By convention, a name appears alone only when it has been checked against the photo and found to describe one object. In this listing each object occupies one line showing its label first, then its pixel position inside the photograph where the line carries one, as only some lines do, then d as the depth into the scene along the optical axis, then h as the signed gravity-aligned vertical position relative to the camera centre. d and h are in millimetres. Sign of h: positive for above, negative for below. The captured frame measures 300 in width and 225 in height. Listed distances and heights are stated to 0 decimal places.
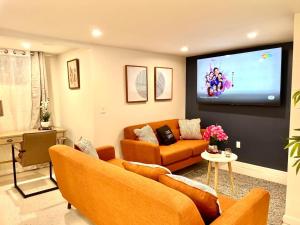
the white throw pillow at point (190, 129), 4414 -648
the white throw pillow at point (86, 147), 2609 -573
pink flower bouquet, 3147 -549
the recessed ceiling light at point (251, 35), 3028 +861
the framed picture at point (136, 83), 4047 +273
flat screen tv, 3662 +329
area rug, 2689 -1398
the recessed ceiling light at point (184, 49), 3977 +902
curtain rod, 3819 +868
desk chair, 3146 -725
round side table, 2939 -838
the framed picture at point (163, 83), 4540 +300
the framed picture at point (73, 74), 3883 +455
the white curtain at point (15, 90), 3895 +178
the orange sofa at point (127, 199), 1294 -723
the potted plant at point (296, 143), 1629 -356
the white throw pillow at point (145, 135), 3832 -650
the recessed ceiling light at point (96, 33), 2802 +867
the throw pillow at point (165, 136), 4082 -719
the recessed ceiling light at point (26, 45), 3402 +889
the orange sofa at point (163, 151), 3443 -895
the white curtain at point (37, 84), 4188 +298
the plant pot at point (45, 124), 4066 -456
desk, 3486 -598
